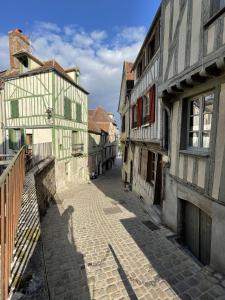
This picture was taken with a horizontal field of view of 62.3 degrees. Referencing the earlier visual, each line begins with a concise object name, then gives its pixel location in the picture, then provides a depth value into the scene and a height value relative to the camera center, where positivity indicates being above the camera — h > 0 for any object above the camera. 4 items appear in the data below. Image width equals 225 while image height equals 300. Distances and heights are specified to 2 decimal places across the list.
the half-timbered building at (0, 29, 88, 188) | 11.34 +2.07
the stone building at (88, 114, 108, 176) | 19.34 -1.36
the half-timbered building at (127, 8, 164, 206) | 6.69 +0.70
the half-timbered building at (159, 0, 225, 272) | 3.31 +0.39
